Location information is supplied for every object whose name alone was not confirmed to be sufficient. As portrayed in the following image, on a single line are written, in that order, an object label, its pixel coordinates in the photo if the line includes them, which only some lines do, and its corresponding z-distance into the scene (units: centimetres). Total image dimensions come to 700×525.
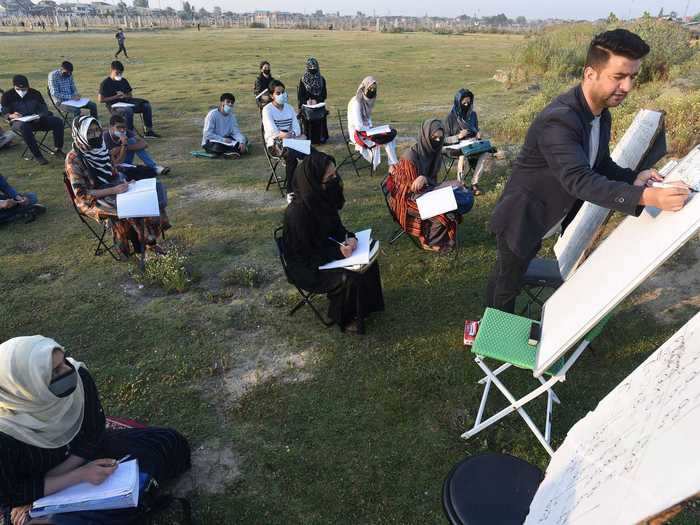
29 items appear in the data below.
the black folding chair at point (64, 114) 1110
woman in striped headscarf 521
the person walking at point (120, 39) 2555
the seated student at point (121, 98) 1092
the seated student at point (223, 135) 952
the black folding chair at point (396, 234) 579
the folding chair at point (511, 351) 272
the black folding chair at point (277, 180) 795
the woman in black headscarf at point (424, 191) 556
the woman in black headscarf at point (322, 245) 407
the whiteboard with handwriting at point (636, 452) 105
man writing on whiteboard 225
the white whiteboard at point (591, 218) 384
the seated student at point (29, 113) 943
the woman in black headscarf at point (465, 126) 729
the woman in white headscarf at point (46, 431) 220
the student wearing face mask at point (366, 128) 816
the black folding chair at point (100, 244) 536
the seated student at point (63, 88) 1071
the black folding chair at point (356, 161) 866
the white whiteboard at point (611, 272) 182
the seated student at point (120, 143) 691
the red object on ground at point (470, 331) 316
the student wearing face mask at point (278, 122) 830
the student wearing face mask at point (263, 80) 1166
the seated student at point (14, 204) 670
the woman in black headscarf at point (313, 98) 1022
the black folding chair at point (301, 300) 422
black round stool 198
